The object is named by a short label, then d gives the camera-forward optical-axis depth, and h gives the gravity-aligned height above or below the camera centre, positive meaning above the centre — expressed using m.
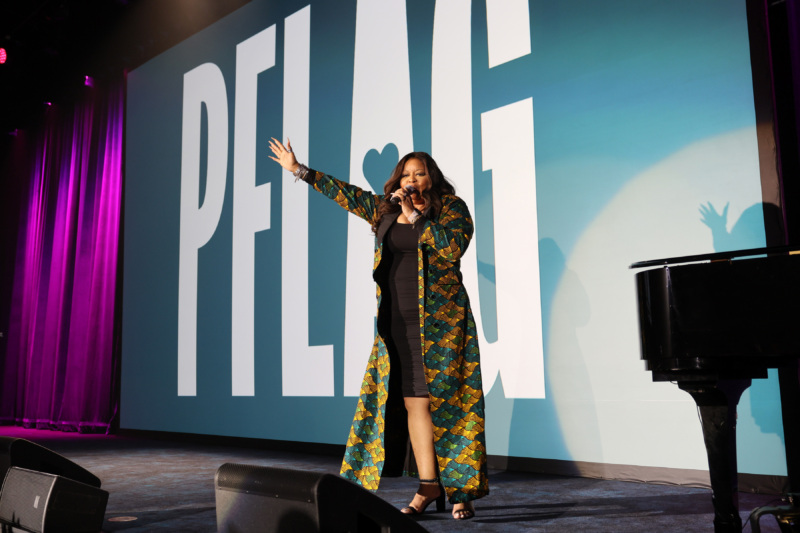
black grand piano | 1.79 +0.10
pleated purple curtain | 6.75 +1.04
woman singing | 2.23 +0.05
